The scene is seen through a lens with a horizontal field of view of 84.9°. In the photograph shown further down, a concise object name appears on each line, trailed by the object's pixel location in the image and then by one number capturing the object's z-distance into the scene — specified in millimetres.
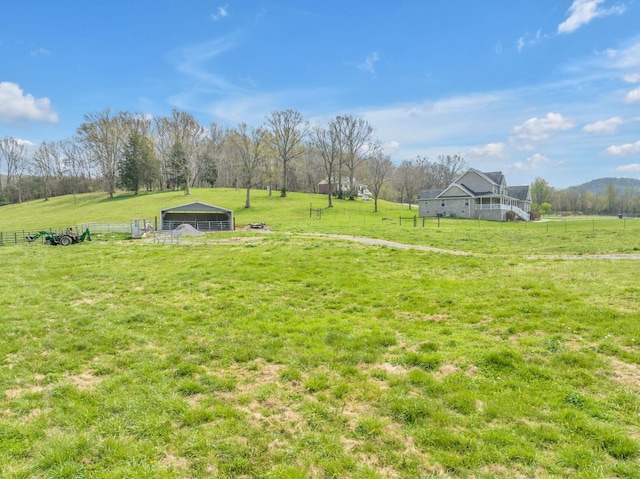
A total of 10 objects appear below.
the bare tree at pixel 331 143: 58312
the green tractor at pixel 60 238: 22562
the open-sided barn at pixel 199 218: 32562
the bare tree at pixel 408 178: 82875
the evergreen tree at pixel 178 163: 62753
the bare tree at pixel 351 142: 58062
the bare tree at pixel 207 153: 71000
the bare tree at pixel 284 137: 56438
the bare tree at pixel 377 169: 53325
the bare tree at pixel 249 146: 51281
